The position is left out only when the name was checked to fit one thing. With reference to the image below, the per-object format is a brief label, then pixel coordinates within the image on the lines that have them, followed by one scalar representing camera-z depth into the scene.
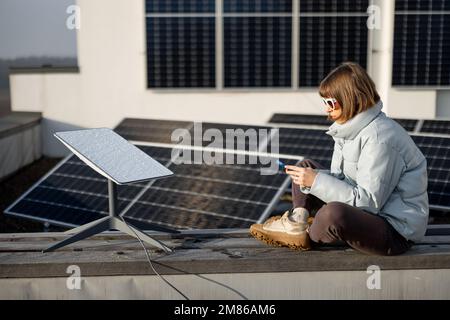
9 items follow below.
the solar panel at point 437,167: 8.42
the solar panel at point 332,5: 12.25
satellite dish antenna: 4.48
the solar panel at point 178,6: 12.07
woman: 4.13
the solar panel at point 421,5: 11.90
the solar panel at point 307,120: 10.71
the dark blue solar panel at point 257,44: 12.21
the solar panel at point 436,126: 10.34
